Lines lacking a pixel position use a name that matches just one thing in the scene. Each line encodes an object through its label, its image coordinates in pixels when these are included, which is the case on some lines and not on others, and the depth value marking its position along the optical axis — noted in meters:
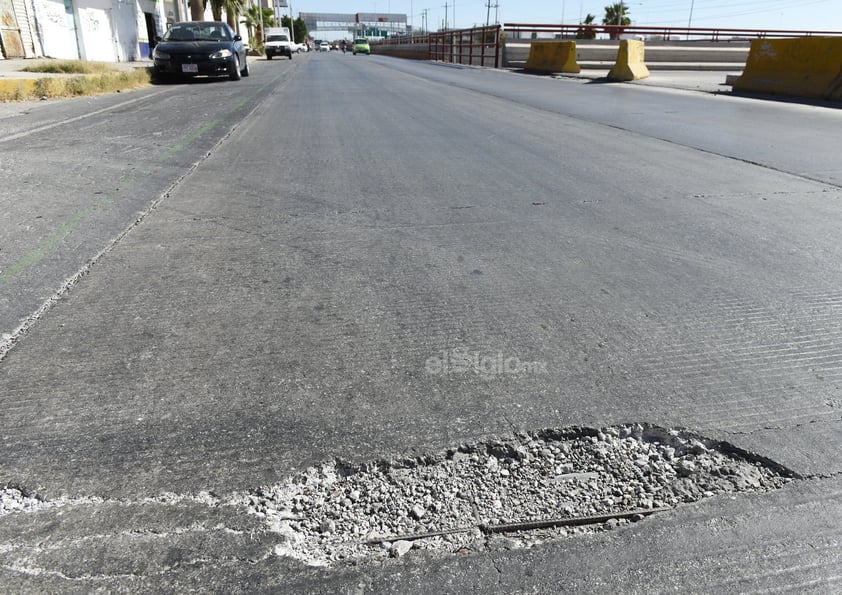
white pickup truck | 46.47
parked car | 17.45
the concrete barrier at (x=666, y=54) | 27.09
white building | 20.11
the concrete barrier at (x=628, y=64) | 19.84
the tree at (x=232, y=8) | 44.06
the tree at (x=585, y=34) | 31.53
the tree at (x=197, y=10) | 42.19
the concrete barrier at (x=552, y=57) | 23.58
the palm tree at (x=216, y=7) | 42.00
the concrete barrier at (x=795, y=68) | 13.40
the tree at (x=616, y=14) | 77.56
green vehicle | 73.56
